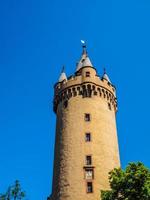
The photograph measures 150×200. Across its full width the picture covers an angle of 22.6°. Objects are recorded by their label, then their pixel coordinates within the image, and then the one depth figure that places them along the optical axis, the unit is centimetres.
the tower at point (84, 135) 3975
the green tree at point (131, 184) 2956
